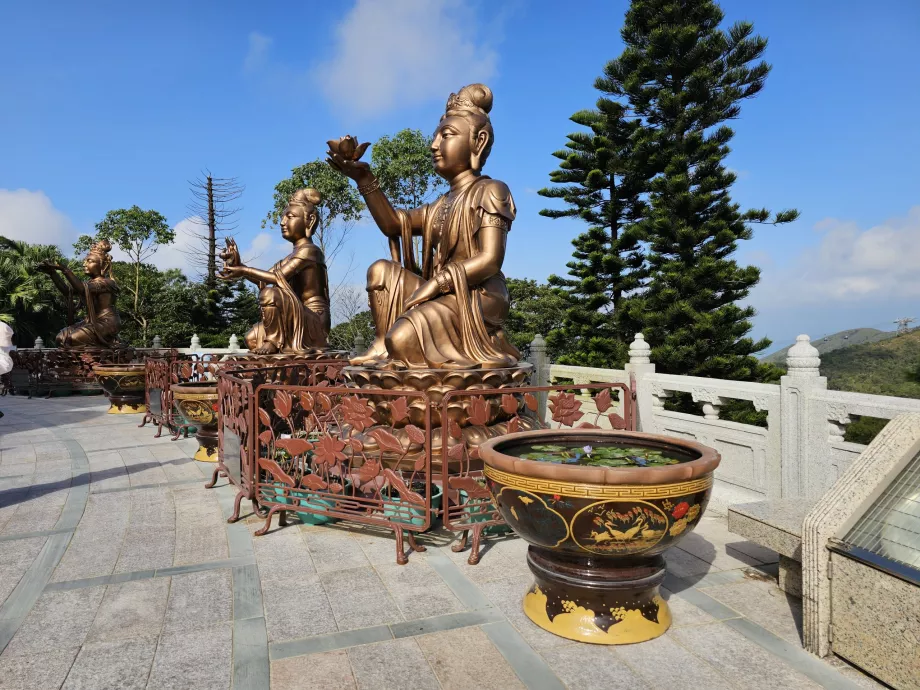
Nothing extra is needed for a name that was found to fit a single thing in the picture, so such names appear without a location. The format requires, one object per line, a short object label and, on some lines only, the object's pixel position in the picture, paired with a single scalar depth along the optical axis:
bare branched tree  23.72
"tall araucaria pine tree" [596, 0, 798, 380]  11.23
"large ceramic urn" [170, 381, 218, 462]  5.46
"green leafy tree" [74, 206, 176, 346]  21.77
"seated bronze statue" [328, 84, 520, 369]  4.19
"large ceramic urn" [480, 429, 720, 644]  2.06
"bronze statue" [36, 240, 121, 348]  12.21
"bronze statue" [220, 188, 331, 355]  7.80
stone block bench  2.57
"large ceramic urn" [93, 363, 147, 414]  9.50
